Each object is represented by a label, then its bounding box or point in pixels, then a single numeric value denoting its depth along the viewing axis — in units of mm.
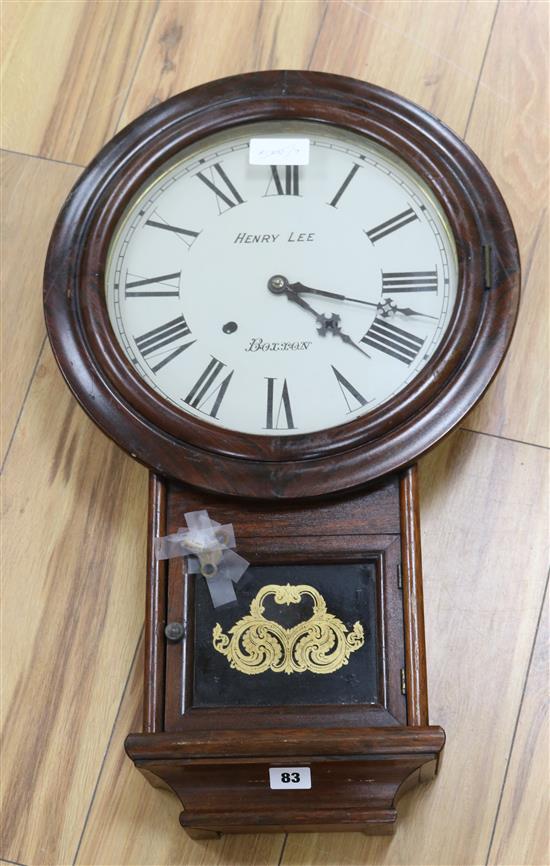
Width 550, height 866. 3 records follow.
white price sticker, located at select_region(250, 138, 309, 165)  1296
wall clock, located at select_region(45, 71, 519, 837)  1119
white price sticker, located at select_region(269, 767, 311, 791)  1113
